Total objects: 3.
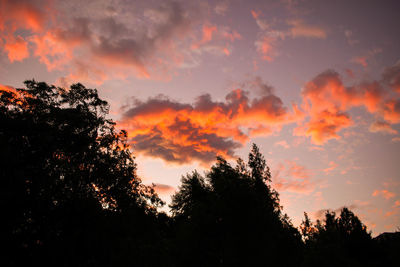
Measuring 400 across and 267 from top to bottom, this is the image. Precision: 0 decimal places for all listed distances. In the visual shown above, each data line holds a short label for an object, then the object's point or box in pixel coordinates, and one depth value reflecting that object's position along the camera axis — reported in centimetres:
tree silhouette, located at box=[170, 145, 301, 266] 2995
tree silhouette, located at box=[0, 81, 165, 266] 1841
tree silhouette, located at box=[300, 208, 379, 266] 3128
